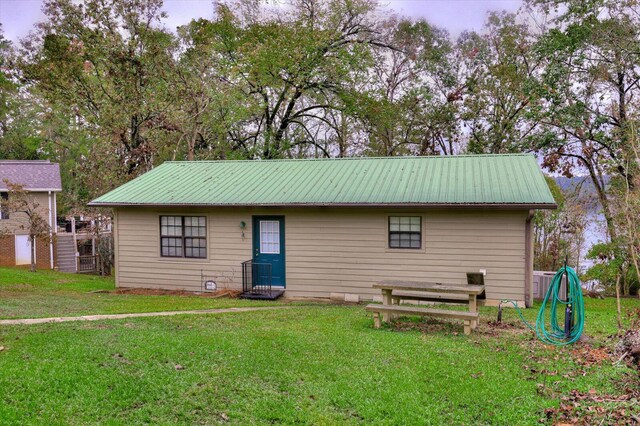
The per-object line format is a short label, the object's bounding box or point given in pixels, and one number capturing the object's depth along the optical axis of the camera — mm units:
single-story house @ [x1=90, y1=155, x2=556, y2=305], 10859
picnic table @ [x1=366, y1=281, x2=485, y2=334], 7375
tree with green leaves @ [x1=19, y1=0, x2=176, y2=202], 17719
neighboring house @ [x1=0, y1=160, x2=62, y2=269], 25016
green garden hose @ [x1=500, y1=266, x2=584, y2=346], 6680
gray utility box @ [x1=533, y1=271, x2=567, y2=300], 14172
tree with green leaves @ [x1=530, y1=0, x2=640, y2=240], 16375
